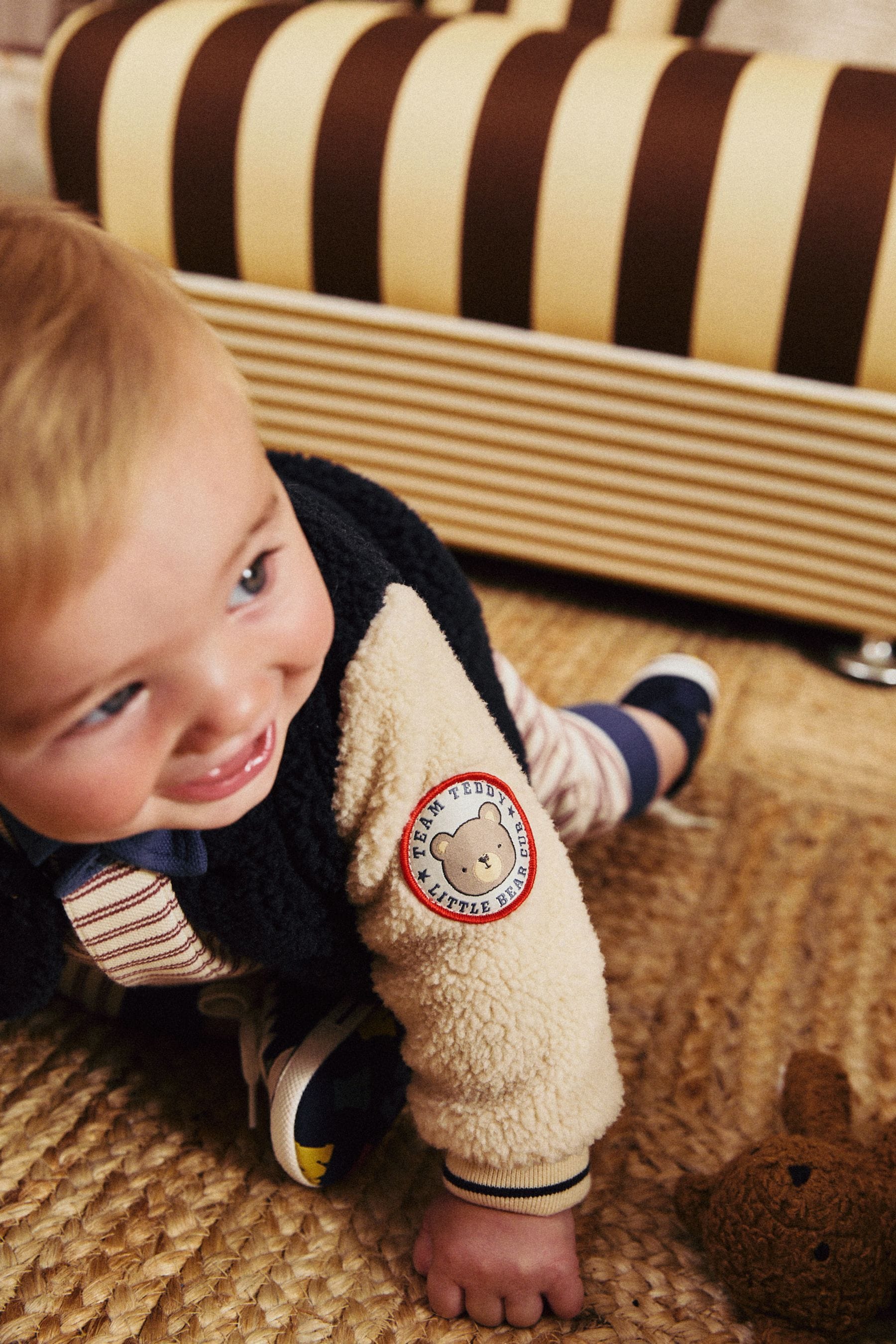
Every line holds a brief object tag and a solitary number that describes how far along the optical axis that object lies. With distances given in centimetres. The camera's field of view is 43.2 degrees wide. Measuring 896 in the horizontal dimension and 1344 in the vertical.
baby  34
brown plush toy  45
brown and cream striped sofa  83
